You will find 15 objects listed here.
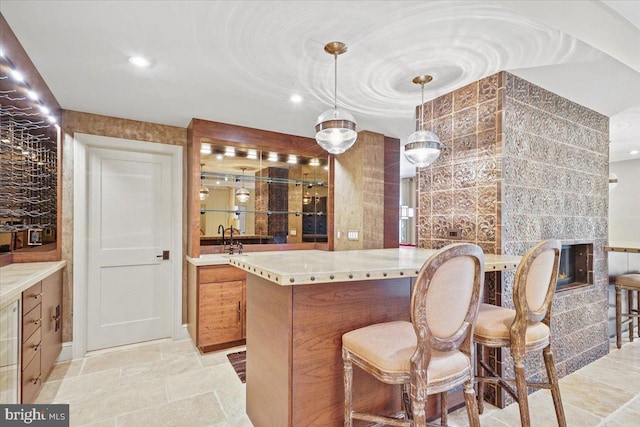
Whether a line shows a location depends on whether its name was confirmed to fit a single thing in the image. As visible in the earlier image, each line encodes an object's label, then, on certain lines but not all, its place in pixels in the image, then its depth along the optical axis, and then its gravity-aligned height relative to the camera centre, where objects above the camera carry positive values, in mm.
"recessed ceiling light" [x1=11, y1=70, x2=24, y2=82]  1986 +894
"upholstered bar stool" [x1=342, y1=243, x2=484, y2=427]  1245 -535
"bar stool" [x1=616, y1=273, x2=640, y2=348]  3363 -791
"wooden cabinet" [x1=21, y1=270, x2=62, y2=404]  2045 -878
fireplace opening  3058 -466
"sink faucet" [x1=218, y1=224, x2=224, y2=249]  3766 -162
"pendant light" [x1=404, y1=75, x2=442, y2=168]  2441 +539
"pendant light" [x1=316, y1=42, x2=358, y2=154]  2037 +590
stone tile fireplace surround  2371 +255
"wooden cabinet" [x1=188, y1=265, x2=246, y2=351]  3219 -939
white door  3312 -340
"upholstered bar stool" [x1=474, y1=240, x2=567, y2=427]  1636 -577
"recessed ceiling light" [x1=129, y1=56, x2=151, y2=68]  2154 +1065
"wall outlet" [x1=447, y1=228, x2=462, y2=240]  2630 -143
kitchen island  1550 -572
